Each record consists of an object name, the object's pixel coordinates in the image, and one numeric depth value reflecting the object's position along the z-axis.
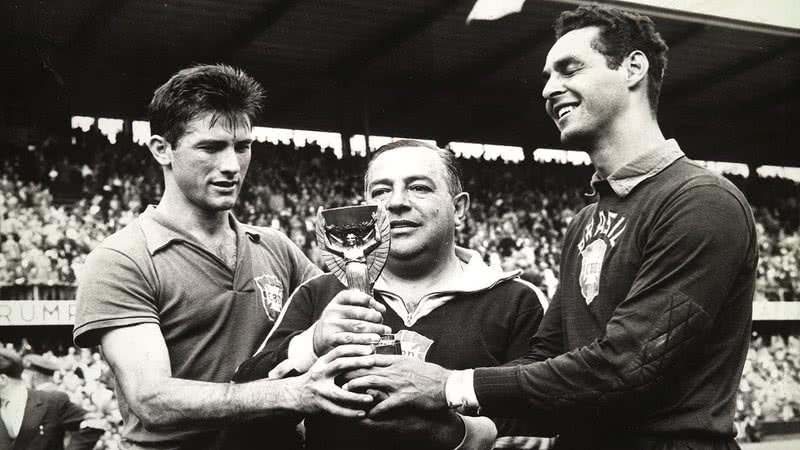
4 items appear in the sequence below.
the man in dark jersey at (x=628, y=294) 1.79
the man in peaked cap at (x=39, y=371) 6.35
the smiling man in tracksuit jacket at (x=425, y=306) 2.12
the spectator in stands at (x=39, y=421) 5.35
